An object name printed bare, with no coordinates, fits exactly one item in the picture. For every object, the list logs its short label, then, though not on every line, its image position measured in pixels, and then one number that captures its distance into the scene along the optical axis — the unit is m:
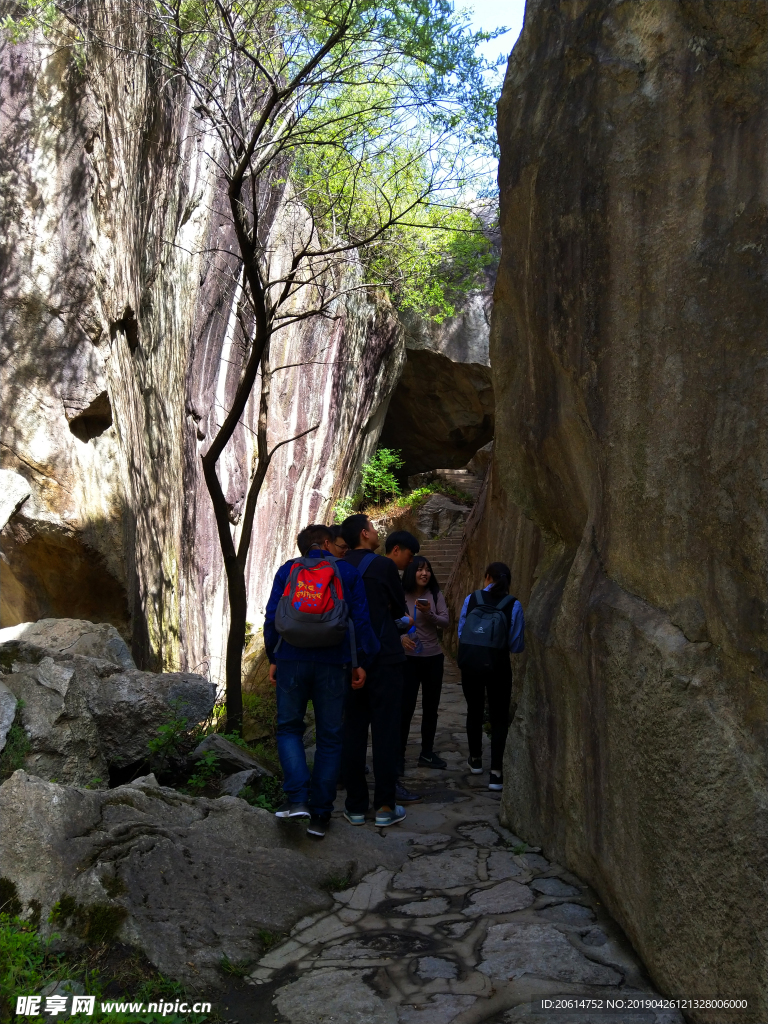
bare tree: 6.64
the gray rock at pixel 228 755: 5.48
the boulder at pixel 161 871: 3.27
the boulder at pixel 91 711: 4.84
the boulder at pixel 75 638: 5.83
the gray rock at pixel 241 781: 5.14
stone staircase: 14.87
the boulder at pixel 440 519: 17.19
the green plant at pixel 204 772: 5.22
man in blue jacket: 4.39
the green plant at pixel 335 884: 4.05
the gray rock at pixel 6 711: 4.64
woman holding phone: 6.00
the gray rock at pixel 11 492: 6.37
